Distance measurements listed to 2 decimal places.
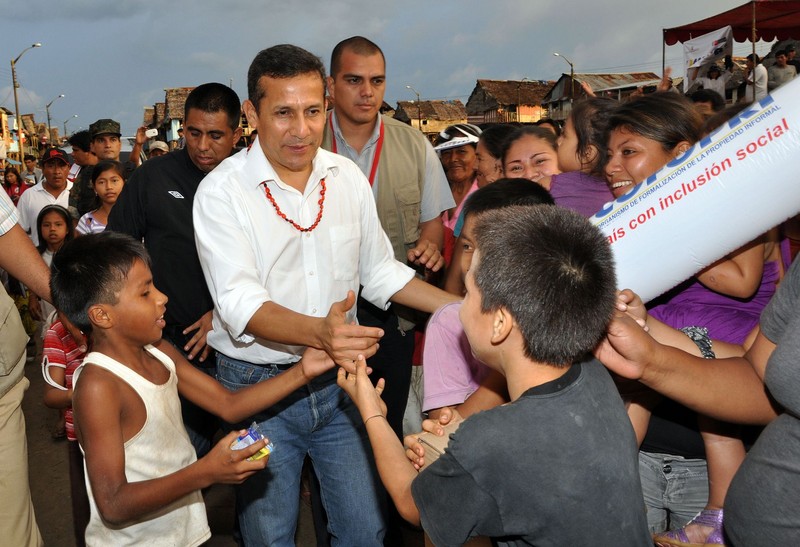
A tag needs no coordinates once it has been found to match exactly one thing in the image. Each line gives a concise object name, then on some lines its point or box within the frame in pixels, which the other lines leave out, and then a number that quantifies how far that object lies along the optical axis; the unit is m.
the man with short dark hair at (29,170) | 19.42
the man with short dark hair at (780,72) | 10.19
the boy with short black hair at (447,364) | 2.35
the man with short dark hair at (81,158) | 6.65
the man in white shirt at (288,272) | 2.32
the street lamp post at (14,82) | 37.27
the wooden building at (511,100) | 44.62
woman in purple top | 2.15
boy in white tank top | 1.99
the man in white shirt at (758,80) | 8.92
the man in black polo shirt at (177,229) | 3.51
